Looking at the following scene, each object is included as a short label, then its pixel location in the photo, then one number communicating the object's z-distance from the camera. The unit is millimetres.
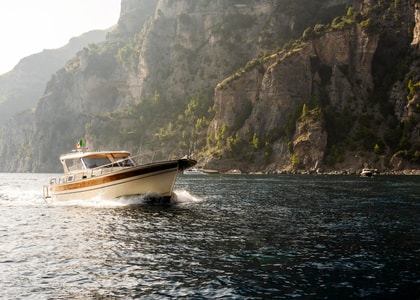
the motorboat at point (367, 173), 100750
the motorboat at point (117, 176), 39500
